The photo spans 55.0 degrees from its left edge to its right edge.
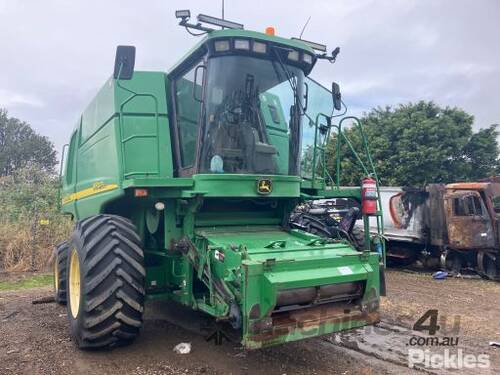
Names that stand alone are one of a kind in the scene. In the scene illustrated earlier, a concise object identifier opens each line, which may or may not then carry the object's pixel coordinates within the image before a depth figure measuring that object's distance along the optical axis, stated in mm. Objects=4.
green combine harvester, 4031
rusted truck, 10266
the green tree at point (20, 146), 41406
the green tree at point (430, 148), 18812
